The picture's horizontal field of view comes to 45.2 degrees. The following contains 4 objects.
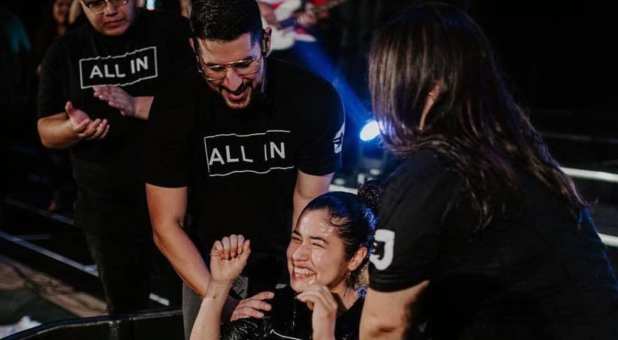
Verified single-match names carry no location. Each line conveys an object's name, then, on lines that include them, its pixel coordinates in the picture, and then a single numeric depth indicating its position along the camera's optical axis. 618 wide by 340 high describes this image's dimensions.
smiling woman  2.24
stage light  4.64
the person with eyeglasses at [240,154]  2.44
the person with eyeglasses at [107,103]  3.10
